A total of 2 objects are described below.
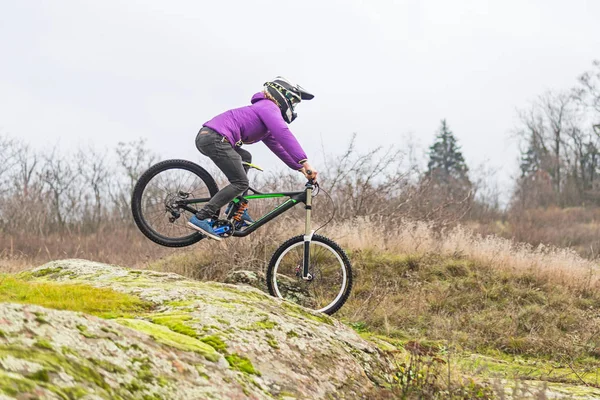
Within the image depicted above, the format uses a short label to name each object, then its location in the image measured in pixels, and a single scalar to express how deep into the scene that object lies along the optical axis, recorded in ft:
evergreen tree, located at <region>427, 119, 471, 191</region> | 158.20
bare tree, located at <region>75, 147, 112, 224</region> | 79.22
